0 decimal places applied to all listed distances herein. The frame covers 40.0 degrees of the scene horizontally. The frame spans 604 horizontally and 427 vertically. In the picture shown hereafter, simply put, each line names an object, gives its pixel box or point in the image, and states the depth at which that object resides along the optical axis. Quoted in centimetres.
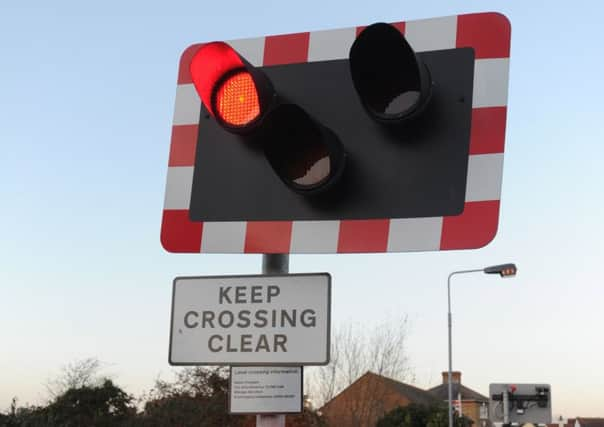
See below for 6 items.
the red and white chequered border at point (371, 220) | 297
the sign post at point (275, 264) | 306
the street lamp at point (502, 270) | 2499
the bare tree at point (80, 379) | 3216
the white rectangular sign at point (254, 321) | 290
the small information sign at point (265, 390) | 287
